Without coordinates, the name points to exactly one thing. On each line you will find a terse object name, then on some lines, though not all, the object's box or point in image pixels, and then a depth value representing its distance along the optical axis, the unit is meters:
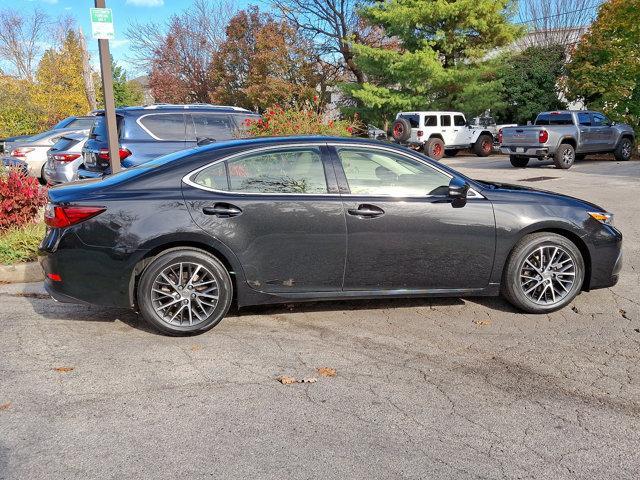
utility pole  7.88
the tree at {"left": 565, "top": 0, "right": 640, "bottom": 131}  19.19
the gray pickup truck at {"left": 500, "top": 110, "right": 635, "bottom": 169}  17.19
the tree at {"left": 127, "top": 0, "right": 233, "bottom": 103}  39.22
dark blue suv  8.94
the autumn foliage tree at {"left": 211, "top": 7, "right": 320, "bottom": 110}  33.44
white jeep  22.67
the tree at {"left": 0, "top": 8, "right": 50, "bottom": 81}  36.97
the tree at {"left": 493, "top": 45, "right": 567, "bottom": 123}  27.23
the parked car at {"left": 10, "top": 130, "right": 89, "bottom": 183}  15.07
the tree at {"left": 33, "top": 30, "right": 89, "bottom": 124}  30.58
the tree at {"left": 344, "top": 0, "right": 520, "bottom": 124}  25.55
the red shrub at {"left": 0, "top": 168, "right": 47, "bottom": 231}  7.62
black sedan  4.52
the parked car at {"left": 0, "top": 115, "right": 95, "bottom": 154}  16.16
